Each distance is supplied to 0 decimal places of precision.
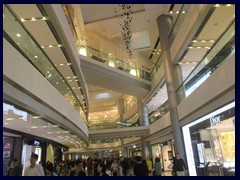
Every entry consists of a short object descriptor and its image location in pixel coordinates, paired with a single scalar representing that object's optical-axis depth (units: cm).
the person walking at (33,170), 256
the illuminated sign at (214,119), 767
